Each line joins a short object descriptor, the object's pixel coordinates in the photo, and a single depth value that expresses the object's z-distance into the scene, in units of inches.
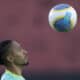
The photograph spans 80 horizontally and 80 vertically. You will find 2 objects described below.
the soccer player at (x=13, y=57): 393.4
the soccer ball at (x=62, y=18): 483.5
